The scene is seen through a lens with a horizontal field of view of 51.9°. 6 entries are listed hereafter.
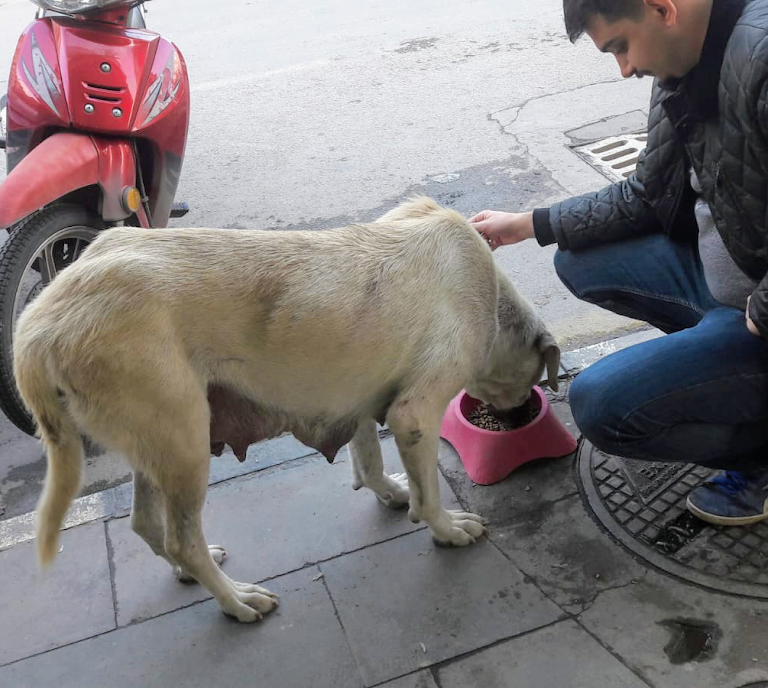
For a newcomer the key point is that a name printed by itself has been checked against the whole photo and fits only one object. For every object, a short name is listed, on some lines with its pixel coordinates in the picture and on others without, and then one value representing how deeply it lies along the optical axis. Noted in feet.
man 7.39
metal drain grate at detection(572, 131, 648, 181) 17.29
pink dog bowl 10.33
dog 7.49
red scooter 11.44
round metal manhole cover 8.68
